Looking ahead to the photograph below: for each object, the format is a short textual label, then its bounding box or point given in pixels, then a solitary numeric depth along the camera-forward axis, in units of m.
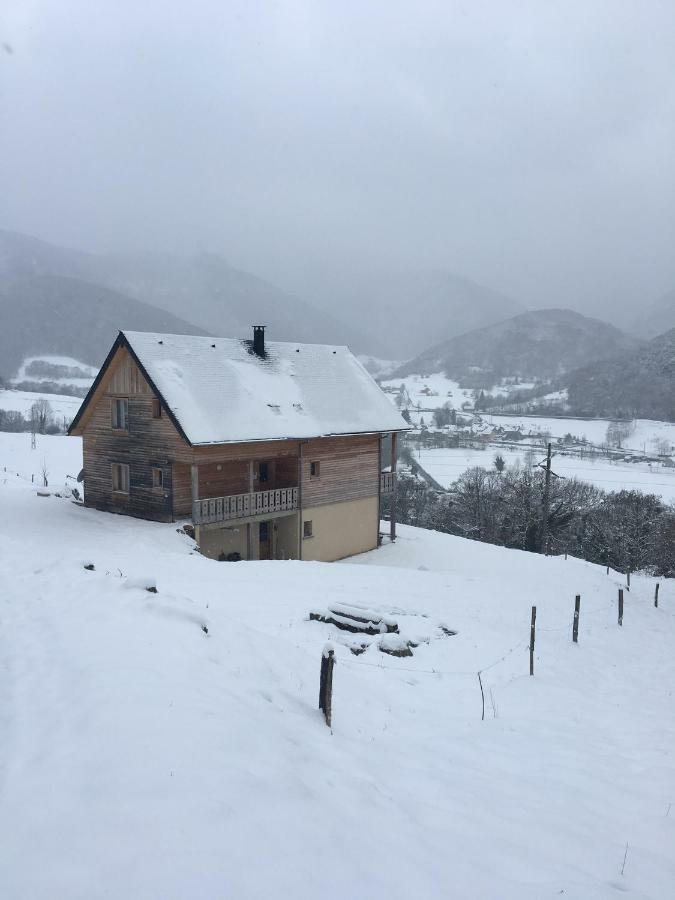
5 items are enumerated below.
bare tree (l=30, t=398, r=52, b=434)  96.42
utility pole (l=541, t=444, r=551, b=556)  39.38
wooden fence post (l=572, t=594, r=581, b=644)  16.31
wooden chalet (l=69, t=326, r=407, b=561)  25.47
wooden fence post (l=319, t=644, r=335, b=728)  8.45
